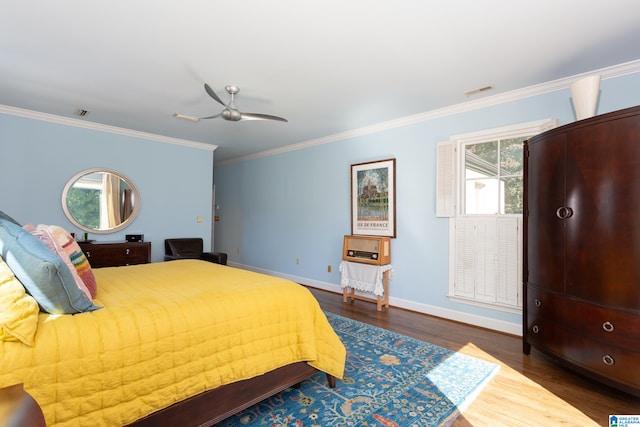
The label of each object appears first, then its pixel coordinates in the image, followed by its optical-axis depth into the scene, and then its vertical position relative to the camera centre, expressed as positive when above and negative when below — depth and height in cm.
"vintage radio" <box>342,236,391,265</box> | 422 -43
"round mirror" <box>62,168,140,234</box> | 446 +21
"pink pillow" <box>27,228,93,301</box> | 171 -21
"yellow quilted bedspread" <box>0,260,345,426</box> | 126 -62
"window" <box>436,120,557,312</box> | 335 +11
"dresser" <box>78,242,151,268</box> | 421 -52
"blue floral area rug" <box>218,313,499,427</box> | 190 -119
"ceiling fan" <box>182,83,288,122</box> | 312 +102
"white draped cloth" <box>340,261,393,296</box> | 421 -79
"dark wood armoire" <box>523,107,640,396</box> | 205 -18
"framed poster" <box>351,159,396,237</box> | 441 +30
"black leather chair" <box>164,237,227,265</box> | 485 -56
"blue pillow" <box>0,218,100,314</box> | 139 -27
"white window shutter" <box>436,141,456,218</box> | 380 +48
